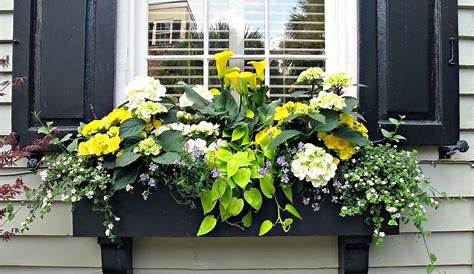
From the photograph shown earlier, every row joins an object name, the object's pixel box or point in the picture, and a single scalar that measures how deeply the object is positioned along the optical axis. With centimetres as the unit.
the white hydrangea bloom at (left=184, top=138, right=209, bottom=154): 189
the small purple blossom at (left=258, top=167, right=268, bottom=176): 188
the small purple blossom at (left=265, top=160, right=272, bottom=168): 190
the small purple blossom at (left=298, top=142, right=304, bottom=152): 191
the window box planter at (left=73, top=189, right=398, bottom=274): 197
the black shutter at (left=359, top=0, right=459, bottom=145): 215
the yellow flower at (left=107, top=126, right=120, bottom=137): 194
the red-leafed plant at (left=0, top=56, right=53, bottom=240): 196
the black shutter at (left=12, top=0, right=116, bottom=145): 216
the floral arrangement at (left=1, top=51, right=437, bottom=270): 188
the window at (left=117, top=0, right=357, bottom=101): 235
